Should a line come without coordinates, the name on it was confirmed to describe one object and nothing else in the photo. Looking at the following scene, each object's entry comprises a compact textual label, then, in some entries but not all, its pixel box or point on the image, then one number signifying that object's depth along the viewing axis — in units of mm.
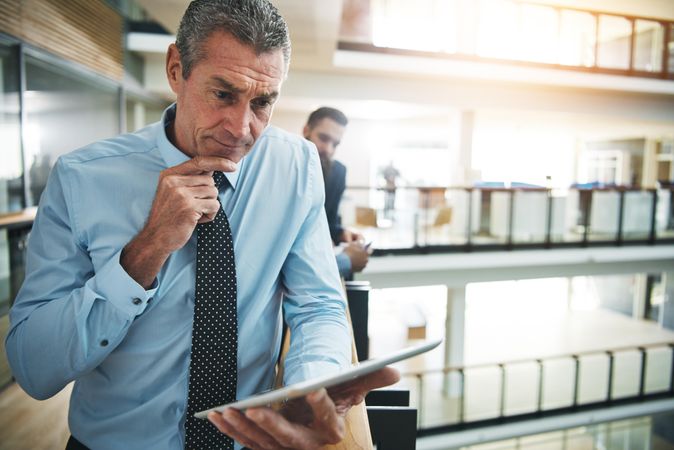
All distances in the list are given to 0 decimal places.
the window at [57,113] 4336
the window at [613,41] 11852
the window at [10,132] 3795
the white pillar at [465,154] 9922
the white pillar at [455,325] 9680
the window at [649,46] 10016
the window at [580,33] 11227
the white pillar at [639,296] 15047
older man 936
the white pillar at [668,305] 14016
